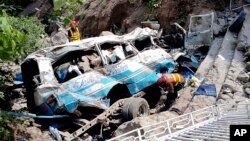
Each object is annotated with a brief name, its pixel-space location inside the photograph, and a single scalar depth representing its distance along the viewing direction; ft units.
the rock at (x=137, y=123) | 24.41
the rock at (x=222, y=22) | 42.93
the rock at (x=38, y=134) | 25.65
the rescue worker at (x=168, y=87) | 28.82
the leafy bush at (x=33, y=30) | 44.16
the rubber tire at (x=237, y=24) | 40.42
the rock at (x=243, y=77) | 30.50
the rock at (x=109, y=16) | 53.21
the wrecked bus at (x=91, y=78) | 26.08
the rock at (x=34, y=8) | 68.57
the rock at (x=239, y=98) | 26.94
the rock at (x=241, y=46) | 35.71
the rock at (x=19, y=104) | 31.20
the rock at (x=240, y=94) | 28.71
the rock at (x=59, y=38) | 52.60
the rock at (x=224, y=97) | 28.52
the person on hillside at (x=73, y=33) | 39.47
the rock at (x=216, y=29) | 41.49
